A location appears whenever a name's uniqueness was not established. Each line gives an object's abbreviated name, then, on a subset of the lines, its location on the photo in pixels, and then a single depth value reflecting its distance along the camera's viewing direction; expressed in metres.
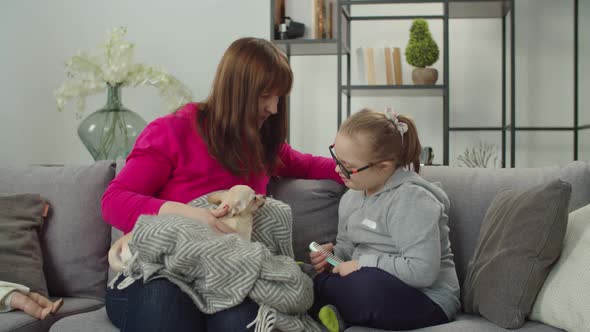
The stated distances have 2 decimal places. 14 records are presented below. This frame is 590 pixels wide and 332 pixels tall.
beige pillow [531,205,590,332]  1.38
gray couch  1.76
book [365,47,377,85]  3.17
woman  1.75
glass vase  2.83
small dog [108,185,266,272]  1.59
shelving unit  3.05
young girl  1.53
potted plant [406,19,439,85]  3.10
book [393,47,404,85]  3.17
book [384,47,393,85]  3.18
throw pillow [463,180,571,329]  1.49
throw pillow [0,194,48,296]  1.91
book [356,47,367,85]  3.18
